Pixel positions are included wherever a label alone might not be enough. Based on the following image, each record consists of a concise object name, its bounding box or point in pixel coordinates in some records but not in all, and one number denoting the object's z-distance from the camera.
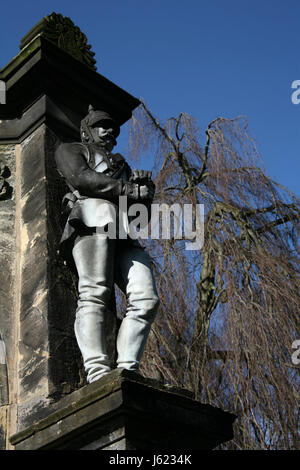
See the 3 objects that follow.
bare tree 7.36
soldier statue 4.12
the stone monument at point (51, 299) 3.63
